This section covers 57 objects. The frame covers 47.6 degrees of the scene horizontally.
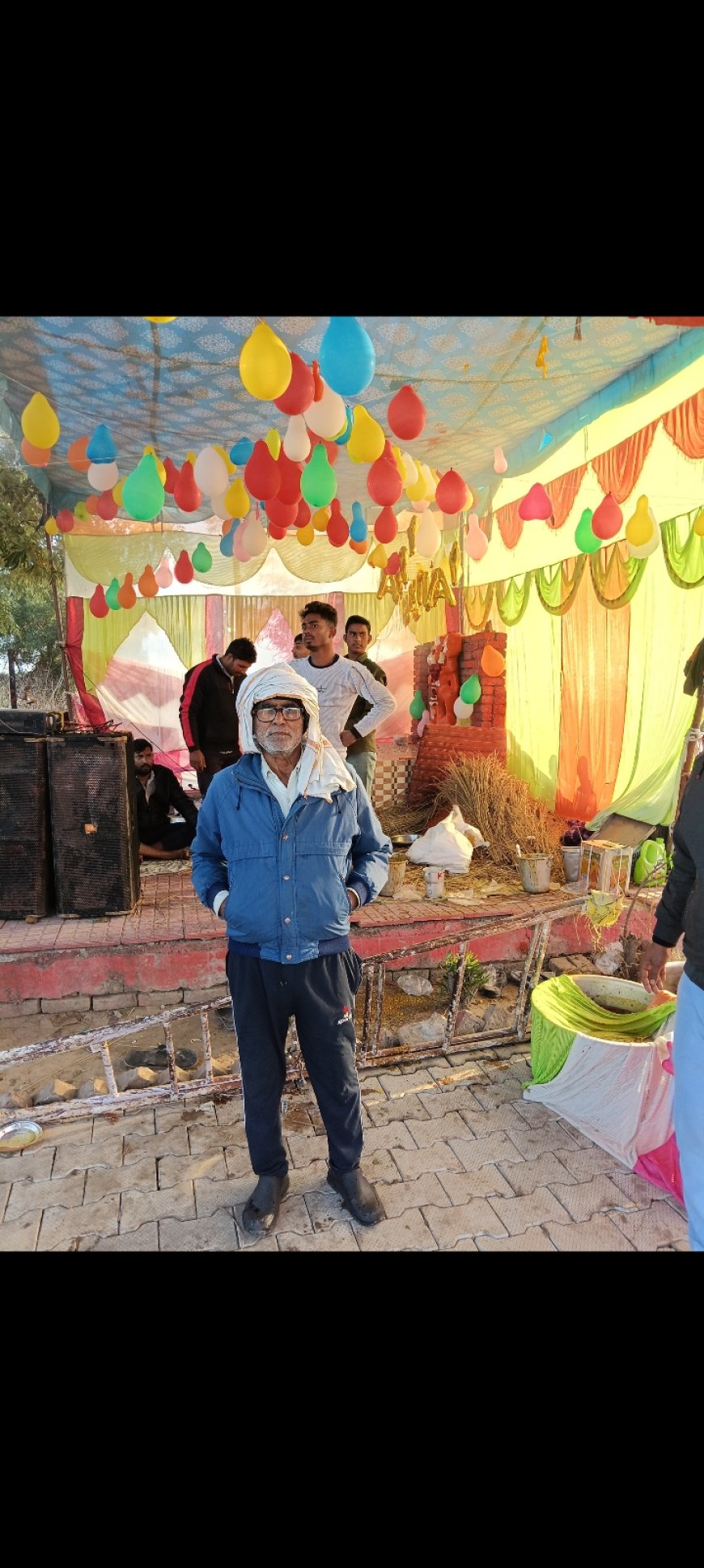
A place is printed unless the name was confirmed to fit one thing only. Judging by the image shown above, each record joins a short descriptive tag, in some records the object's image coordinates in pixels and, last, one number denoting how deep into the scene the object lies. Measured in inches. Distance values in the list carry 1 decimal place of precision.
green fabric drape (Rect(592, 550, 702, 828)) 235.5
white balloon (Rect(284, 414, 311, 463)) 175.0
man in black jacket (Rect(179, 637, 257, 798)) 217.5
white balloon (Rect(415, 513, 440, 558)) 246.9
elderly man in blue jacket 95.1
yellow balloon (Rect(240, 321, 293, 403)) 127.4
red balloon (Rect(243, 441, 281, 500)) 176.9
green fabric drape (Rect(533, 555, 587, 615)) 268.7
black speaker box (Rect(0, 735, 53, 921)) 177.0
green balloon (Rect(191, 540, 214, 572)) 304.0
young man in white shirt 192.1
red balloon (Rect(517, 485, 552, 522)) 220.2
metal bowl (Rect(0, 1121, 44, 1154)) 118.0
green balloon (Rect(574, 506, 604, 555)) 215.0
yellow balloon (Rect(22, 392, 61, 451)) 158.7
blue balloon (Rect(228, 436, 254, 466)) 217.5
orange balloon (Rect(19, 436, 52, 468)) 179.0
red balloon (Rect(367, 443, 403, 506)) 184.1
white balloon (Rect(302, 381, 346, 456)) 155.9
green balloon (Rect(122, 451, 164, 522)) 181.2
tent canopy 187.3
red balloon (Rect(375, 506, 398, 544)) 228.8
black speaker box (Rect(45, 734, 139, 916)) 179.3
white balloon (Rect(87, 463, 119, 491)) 200.5
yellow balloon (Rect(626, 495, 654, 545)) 204.8
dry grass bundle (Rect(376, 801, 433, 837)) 296.0
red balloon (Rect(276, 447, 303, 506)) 185.3
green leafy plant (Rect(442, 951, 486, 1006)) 173.6
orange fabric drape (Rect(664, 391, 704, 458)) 195.5
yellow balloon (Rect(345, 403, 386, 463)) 163.3
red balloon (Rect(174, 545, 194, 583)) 296.8
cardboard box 202.7
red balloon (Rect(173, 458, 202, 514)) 200.1
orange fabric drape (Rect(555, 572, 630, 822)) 271.3
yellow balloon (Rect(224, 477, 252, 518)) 205.9
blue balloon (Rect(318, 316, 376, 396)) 128.0
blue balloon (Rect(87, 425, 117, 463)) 188.1
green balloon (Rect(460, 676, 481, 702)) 294.4
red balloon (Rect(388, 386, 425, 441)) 158.6
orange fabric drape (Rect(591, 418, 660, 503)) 224.1
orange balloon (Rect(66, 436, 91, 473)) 240.8
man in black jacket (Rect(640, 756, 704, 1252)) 81.0
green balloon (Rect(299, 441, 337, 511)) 177.3
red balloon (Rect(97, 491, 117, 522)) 235.1
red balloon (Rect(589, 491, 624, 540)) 205.9
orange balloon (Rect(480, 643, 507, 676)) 286.8
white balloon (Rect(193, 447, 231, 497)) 193.0
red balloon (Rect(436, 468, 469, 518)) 201.6
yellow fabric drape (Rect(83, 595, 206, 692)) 416.5
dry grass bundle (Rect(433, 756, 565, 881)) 243.6
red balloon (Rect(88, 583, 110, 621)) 334.0
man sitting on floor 229.9
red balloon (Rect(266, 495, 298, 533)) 194.5
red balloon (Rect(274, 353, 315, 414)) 144.6
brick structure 292.0
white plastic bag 232.1
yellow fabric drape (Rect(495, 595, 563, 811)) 309.0
